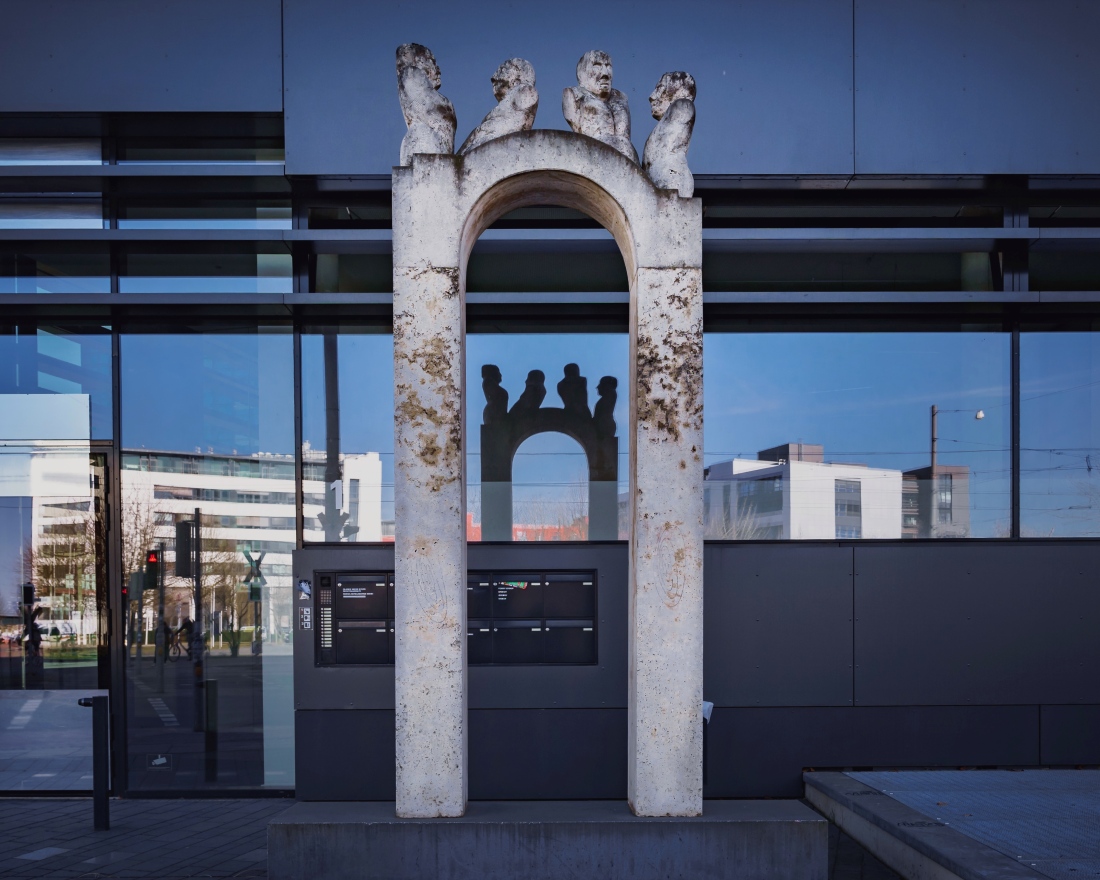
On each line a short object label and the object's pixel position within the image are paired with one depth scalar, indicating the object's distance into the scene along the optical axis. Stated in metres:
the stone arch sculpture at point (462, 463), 4.96
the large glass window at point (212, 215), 8.03
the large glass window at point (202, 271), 7.99
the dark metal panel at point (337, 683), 7.52
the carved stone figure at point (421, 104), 5.12
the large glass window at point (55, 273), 8.04
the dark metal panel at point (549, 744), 7.54
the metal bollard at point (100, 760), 6.63
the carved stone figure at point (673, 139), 5.15
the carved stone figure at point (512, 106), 5.18
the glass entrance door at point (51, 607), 7.89
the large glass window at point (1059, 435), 7.85
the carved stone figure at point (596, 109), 5.21
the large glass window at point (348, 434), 7.73
